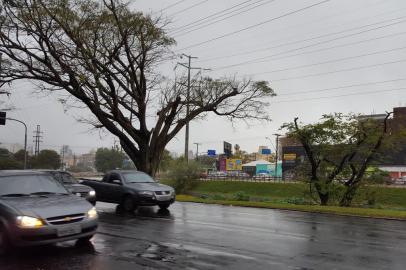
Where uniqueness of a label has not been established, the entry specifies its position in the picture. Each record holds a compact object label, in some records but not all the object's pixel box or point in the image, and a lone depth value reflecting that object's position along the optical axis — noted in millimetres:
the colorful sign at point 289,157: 93125
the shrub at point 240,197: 29981
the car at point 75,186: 15938
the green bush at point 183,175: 44875
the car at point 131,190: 16922
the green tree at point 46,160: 91781
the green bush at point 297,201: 27233
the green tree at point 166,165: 47041
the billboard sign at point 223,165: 118688
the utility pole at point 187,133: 47391
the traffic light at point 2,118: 32425
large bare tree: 26172
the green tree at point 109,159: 120750
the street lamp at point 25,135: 50700
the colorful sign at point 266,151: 125625
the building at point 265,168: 103738
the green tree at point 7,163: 73706
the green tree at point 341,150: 24953
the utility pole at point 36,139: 97944
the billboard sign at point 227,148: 102869
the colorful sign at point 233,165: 114938
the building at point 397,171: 81244
